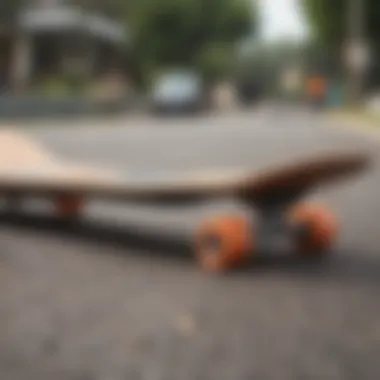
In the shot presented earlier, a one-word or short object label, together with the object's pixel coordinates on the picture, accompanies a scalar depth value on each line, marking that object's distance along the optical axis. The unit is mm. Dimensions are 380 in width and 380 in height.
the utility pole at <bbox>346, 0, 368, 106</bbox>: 25391
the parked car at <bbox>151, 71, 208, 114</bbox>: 27333
